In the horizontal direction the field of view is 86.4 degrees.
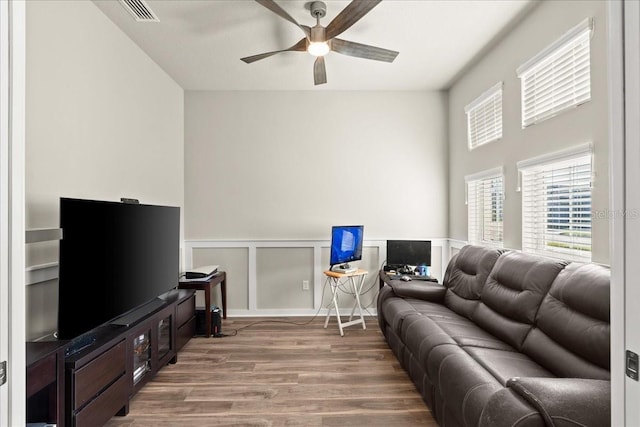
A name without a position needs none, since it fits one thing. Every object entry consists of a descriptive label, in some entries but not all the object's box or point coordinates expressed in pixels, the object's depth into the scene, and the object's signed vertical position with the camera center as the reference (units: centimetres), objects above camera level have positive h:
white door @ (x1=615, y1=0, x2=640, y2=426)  67 +4
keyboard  374 -68
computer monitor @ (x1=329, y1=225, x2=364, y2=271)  393 -34
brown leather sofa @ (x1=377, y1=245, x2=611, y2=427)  128 -72
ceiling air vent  248 +158
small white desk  376 -86
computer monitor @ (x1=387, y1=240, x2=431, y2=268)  410 -44
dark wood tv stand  162 -90
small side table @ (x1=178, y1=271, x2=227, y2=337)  361 -73
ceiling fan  231 +139
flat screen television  183 -29
